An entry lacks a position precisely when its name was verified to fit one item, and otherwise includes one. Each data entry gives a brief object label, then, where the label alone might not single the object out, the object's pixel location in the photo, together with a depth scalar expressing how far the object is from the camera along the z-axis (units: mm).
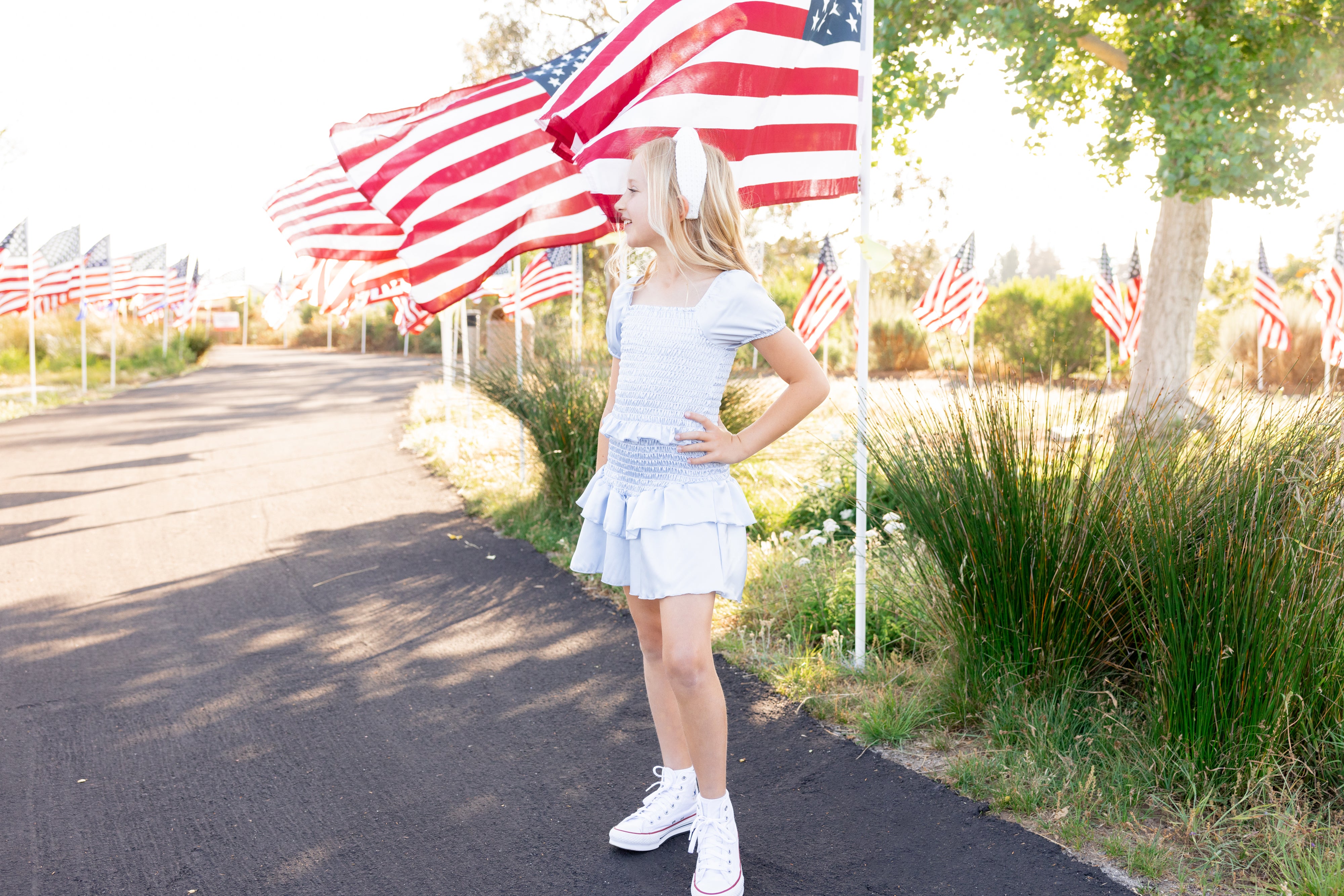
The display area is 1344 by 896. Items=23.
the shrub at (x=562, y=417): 7199
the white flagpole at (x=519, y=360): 7938
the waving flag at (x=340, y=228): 7746
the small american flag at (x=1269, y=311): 14414
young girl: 2551
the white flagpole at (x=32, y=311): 17219
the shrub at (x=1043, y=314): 23297
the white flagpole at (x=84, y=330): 19609
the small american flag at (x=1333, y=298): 12352
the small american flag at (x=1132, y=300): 14828
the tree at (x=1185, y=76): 8391
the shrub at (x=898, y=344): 24266
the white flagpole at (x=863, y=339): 4129
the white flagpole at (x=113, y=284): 20438
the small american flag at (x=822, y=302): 13852
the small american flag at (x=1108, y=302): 16438
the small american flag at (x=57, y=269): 18625
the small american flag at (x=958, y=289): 16047
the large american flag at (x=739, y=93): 4188
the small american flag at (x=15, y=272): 17266
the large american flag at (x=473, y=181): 5590
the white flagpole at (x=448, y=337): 14438
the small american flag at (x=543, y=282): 13453
